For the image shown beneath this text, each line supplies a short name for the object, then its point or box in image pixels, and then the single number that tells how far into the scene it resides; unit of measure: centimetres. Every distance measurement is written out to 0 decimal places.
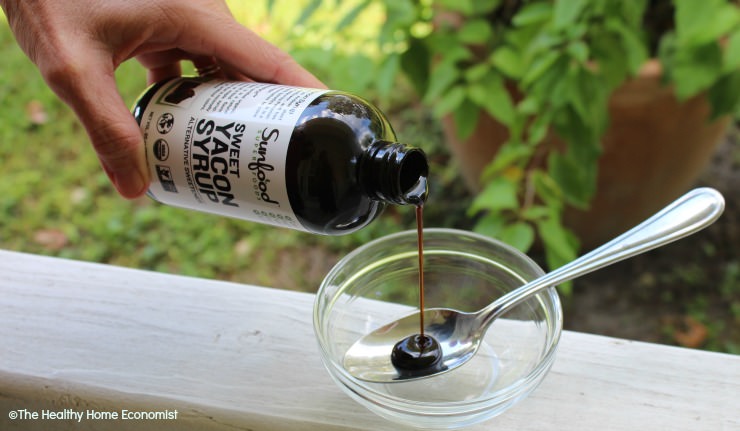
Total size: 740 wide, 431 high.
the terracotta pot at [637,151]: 159
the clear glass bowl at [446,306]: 64
